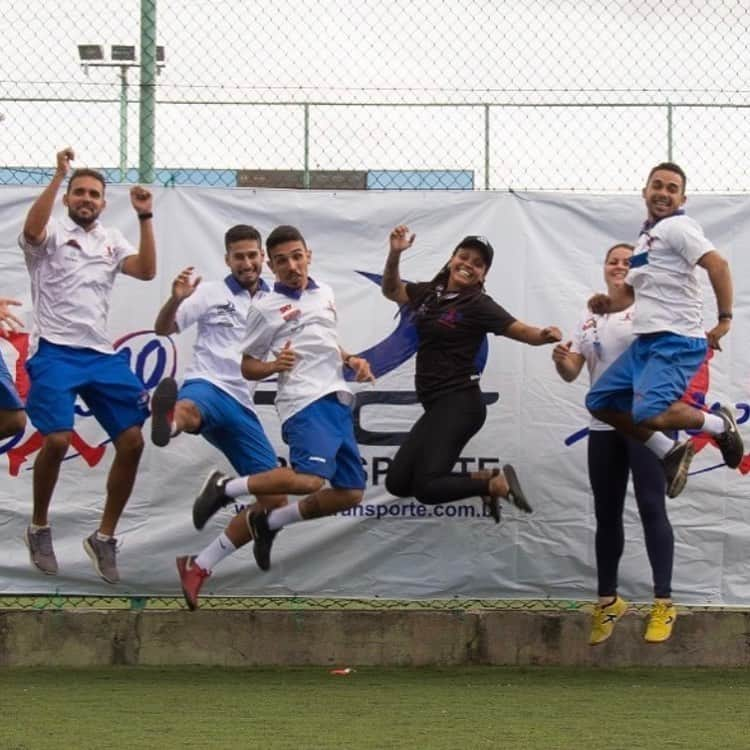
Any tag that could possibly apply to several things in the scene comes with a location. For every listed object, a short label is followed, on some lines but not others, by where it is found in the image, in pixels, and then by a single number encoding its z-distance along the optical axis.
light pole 18.22
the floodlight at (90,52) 18.25
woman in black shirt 16.97
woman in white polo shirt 17.42
